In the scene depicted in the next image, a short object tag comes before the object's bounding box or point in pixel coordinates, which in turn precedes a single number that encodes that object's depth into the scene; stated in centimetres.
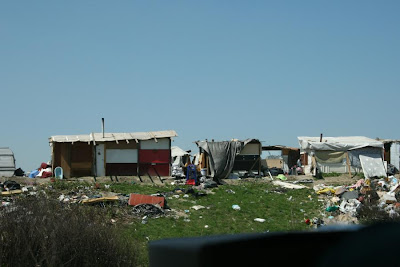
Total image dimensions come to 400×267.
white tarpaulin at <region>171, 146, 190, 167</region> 3626
